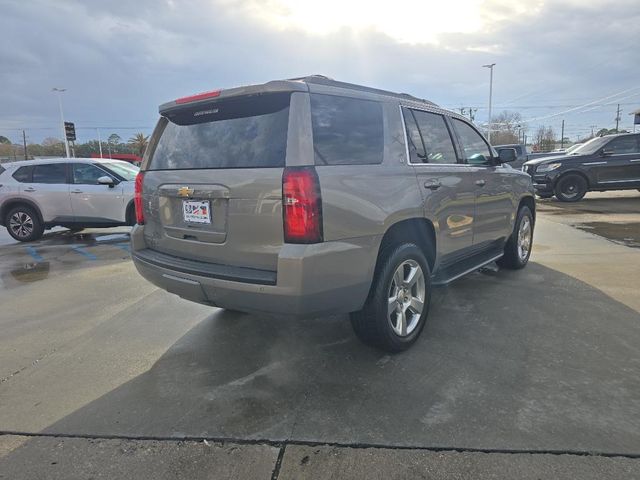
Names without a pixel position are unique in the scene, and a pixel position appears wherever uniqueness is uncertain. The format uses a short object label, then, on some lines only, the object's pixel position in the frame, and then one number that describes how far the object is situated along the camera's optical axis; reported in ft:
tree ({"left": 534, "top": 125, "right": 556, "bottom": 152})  251.33
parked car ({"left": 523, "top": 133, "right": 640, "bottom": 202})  41.86
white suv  29.25
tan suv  8.75
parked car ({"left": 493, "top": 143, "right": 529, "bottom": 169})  68.07
